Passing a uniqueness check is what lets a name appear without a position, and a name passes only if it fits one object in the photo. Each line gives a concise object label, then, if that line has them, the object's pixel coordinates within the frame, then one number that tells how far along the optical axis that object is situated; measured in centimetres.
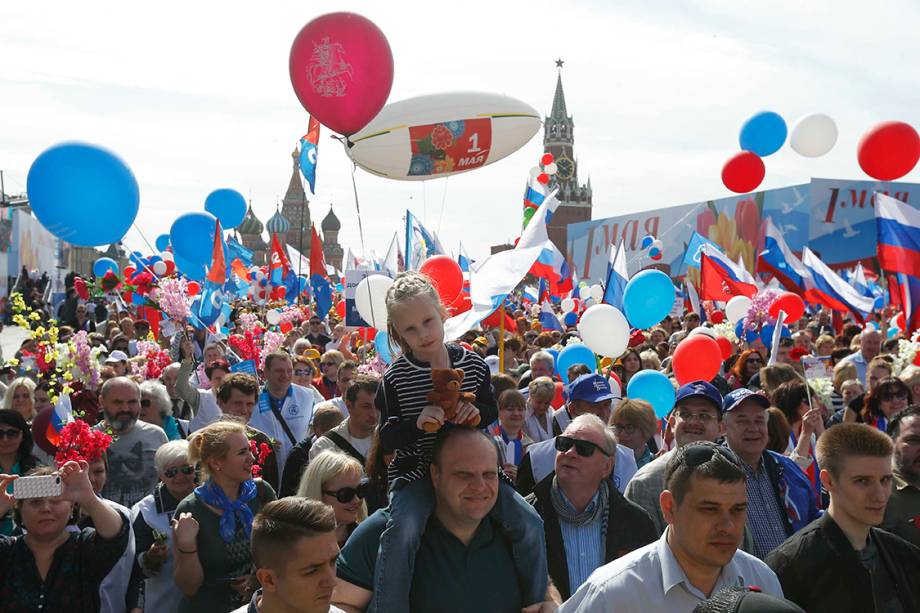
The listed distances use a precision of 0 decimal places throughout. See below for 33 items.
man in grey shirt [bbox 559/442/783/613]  283
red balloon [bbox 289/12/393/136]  655
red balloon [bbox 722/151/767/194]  1497
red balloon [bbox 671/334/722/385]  830
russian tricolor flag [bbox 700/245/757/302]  1417
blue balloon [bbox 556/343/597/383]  930
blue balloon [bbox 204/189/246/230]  1803
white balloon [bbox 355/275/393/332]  963
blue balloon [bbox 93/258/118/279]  2011
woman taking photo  416
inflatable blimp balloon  748
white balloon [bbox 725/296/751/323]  1279
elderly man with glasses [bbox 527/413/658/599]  410
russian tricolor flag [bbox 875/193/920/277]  1114
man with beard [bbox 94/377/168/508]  598
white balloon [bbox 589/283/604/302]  2093
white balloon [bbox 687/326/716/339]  974
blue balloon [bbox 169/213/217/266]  1511
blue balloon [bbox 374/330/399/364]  976
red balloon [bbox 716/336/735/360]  1122
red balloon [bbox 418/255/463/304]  909
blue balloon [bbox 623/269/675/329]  1051
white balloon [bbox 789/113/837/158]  1420
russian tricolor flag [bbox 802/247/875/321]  1405
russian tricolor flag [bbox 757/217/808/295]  1477
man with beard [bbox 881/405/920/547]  442
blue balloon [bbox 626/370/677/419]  772
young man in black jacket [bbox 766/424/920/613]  362
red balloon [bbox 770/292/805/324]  1223
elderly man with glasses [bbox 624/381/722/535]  500
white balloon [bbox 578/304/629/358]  912
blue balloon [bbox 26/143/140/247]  759
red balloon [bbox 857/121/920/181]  1242
